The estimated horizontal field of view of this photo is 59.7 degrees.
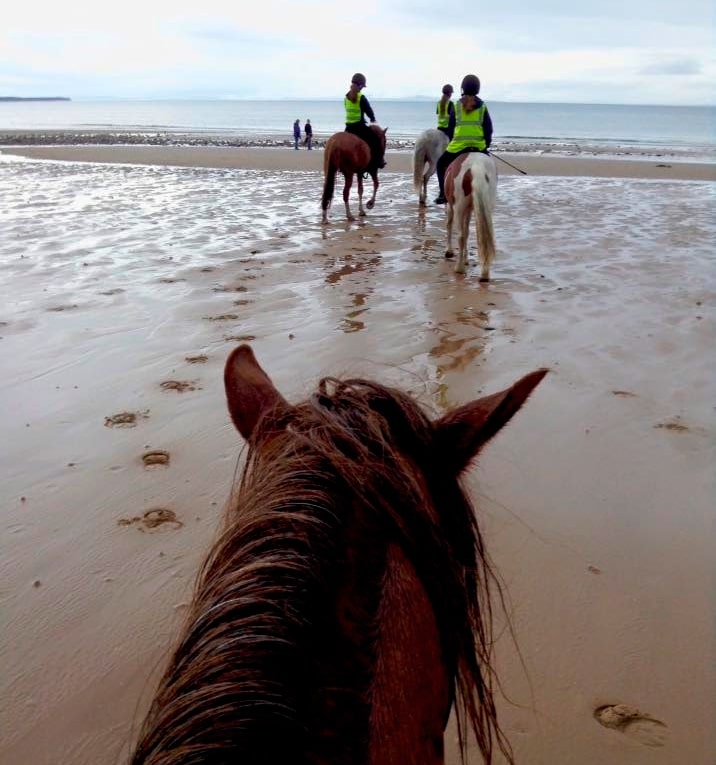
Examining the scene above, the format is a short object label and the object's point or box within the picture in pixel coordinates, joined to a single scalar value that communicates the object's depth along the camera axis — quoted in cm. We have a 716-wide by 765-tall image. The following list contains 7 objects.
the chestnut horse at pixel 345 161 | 1005
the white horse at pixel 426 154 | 1169
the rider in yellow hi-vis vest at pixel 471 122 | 707
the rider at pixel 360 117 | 1029
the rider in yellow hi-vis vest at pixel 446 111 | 1151
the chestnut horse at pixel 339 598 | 70
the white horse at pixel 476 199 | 661
